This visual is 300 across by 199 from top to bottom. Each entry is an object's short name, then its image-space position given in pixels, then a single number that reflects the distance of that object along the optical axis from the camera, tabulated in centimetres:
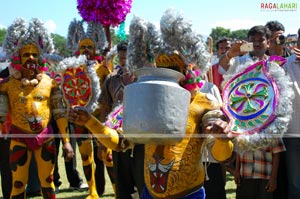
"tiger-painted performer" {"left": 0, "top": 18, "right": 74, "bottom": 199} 514
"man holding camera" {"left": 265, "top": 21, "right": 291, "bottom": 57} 540
